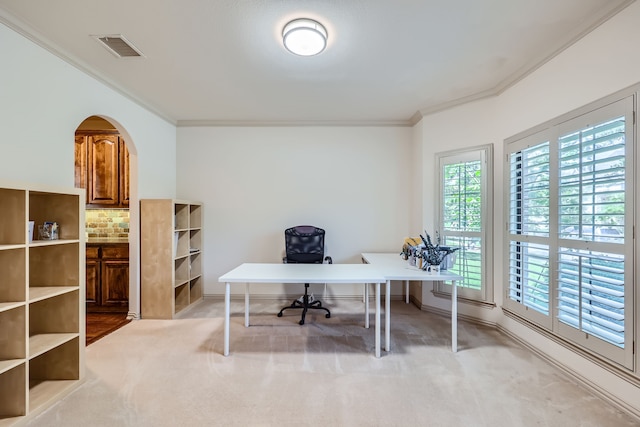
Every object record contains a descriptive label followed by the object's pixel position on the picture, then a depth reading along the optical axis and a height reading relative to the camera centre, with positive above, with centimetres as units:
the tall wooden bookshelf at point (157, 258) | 356 -56
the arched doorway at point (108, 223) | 355 -14
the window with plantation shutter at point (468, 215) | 333 -2
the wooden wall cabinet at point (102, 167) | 400 +63
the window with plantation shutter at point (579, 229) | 193 -12
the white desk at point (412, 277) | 265 -58
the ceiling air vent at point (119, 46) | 233 +141
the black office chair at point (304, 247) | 385 -46
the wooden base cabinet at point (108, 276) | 376 -83
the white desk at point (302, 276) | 257 -58
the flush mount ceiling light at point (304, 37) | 214 +134
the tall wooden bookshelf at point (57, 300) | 203 -66
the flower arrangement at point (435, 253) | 282 -39
